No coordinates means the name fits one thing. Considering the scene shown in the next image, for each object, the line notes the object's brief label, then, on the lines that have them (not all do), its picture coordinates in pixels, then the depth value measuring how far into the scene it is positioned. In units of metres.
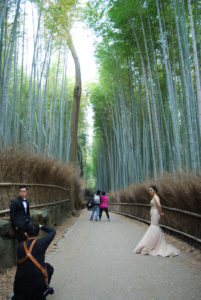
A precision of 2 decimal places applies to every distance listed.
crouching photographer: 1.94
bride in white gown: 3.90
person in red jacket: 9.04
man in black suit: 3.17
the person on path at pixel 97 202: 9.01
